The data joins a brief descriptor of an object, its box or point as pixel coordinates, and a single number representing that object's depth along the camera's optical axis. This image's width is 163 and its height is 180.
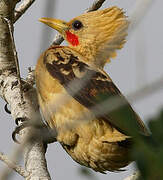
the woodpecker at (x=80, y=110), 10.01
